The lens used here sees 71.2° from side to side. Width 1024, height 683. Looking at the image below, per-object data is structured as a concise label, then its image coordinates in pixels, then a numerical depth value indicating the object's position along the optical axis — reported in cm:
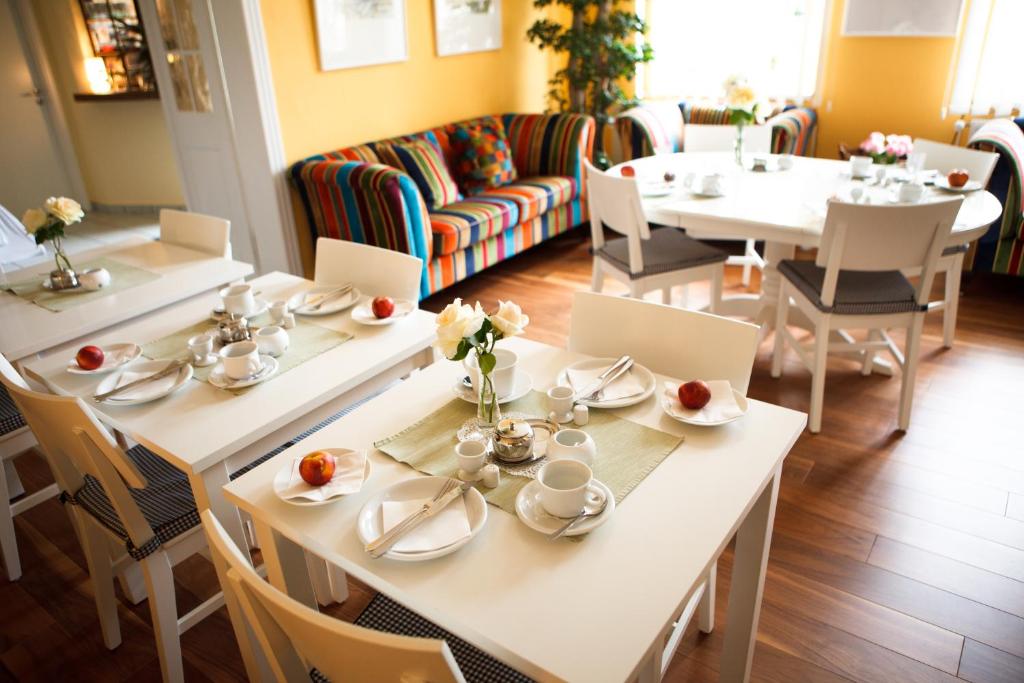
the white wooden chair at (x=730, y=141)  375
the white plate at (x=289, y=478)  121
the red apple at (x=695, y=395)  140
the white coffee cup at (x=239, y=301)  195
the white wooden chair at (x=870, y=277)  228
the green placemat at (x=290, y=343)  174
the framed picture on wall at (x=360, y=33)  382
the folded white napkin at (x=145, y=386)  159
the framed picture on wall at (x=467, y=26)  448
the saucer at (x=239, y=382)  162
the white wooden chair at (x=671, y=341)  156
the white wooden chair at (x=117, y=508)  143
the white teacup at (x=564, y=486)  112
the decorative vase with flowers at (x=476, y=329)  127
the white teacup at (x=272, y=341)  176
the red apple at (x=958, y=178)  275
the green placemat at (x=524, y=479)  125
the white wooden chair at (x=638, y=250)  284
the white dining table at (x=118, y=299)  192
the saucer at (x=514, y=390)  150
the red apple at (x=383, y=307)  189
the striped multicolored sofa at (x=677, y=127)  428
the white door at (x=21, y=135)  557
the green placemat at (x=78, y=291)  215
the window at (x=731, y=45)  465
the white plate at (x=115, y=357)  172
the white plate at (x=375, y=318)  189
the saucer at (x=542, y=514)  112
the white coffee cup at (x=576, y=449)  126
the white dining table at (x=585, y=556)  95
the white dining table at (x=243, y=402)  143
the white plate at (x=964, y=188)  274
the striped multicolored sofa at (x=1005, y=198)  336
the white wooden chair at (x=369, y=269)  207
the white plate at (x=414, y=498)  108
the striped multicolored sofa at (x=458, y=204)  349
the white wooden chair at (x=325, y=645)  82
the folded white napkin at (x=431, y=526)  111
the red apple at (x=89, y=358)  172
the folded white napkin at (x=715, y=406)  139
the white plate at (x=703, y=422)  136
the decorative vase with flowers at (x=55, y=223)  221
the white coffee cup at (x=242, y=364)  161
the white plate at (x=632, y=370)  146
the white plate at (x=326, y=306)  198
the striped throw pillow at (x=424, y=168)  405
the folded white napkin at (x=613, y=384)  150
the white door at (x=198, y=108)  376
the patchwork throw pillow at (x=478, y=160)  438
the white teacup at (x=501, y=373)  147
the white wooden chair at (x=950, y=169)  288
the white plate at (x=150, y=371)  157
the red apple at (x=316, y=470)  124
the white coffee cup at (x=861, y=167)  306
